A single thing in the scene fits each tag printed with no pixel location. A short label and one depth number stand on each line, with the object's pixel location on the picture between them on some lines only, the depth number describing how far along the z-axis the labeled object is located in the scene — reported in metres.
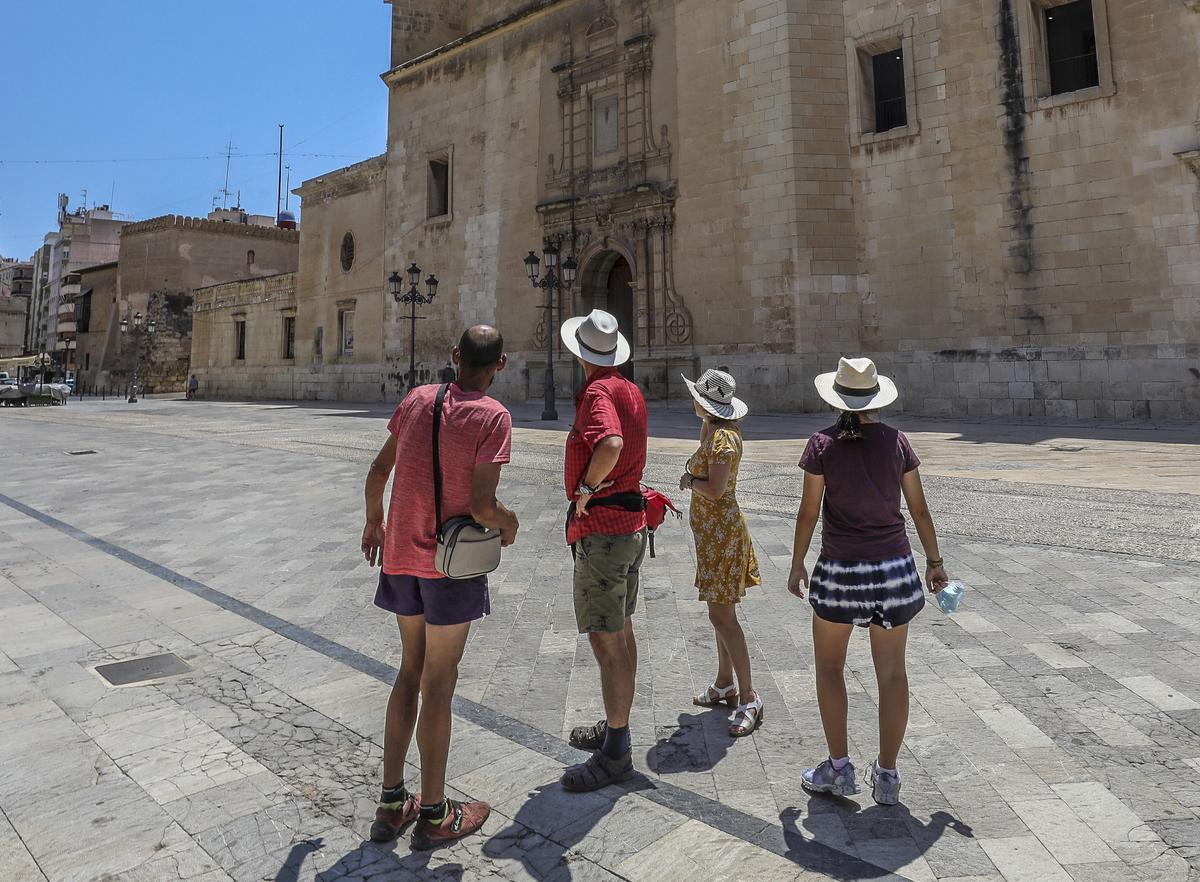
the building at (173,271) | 43.62
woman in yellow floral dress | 3.20
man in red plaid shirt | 2.70
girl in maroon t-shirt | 2.55
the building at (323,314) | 28.66
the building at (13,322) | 73.31
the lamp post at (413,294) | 20.62
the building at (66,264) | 60.31
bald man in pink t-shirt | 2.37
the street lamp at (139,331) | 43.59
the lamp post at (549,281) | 18.03
